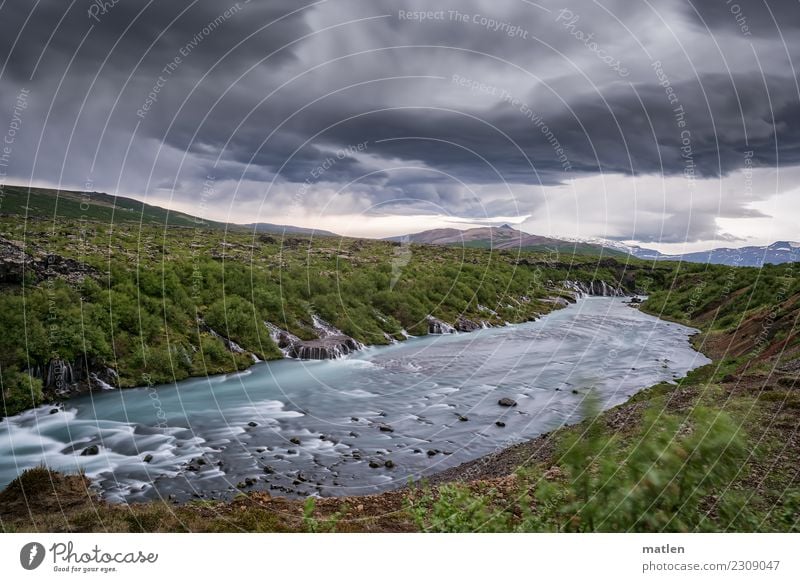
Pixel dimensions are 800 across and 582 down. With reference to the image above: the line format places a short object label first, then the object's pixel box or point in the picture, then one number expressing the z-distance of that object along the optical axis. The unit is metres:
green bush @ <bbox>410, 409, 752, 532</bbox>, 5.30
